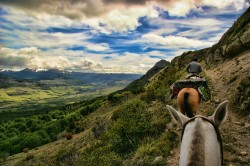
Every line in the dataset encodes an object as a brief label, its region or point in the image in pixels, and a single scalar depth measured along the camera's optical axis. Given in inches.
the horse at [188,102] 166.6
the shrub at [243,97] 346.4
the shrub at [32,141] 1909.5
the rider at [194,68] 238.5
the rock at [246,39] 693.8
